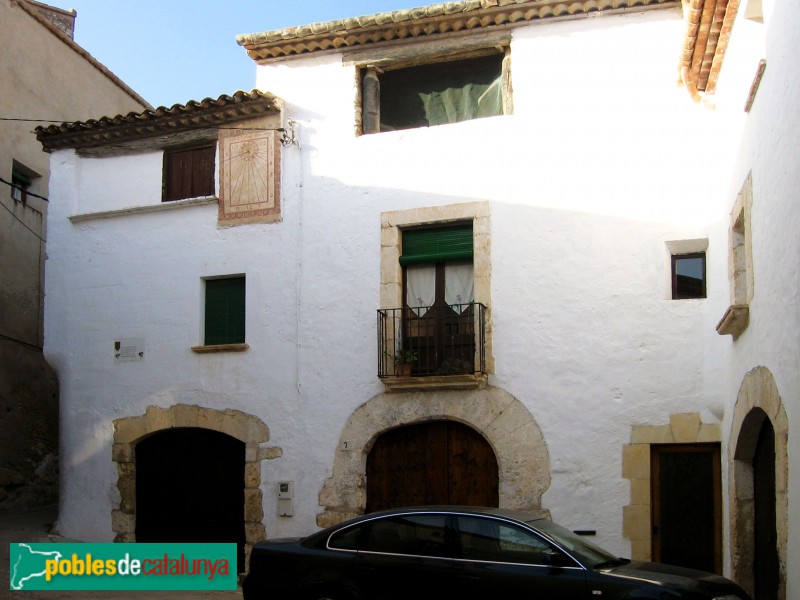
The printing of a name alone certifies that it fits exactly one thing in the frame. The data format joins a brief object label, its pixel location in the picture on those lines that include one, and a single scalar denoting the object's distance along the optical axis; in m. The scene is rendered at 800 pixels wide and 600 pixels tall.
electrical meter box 11.95
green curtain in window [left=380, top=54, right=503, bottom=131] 12.16
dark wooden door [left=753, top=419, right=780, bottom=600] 8.27
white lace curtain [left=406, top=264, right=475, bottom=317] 11.74
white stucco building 10.46
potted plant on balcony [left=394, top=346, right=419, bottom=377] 11.46
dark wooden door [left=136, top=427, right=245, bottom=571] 12.55
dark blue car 6.74
